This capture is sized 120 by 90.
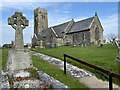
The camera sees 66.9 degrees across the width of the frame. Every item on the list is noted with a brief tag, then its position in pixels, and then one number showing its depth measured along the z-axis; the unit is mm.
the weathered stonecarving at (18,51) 4914
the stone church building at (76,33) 26030
